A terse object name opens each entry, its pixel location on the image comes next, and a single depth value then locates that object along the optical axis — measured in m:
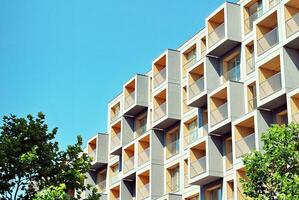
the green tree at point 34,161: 36.94
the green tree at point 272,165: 29.78
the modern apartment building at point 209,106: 42.62
